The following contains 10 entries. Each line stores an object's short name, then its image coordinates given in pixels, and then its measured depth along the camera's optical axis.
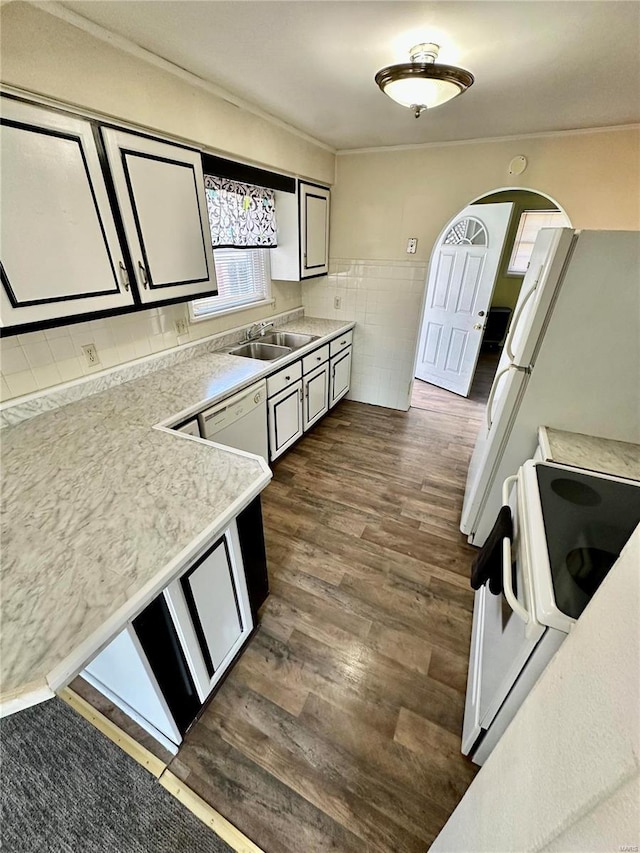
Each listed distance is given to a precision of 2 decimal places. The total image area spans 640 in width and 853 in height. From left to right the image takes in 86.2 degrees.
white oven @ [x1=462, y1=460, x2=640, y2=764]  0.86
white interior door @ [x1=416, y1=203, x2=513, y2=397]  3.56
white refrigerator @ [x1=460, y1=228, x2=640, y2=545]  1.35
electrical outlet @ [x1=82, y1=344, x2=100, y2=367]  1.83
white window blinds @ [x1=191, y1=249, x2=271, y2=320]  2.64
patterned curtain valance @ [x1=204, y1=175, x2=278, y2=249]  2.27
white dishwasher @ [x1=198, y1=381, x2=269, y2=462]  1.95
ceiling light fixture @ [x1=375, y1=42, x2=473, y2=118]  1.43
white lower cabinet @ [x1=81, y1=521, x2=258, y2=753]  1.02
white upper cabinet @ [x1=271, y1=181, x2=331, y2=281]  2.87
